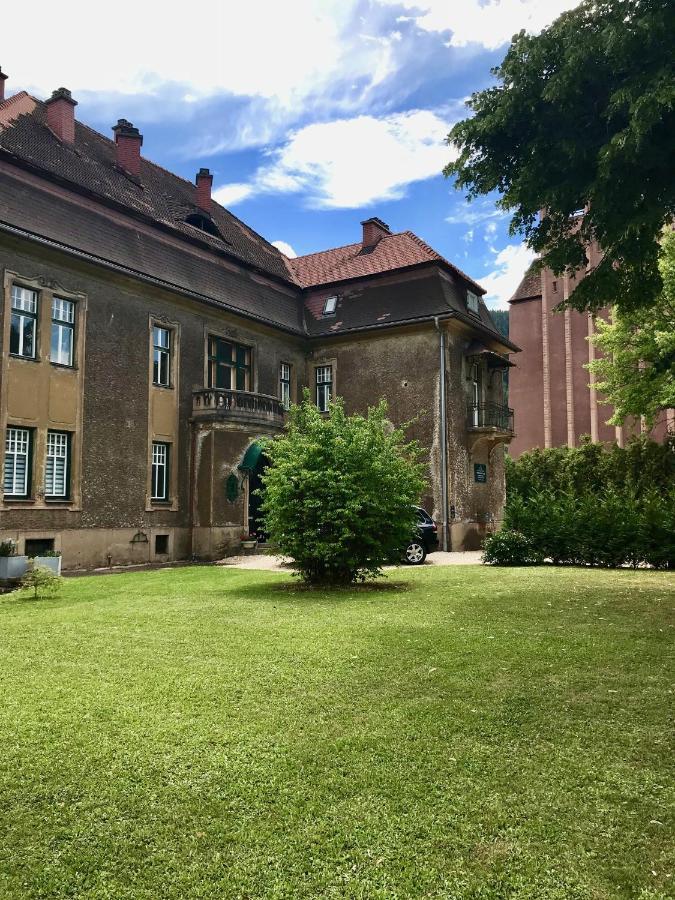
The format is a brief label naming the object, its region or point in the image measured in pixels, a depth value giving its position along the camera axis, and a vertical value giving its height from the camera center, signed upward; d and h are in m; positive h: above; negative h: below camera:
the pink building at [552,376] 46.19 +8.90
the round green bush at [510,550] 17.73 -1.15
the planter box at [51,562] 14.15 -1.17
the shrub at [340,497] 12.62 +0.15
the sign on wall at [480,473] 27.94 +1.33
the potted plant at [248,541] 22.45 -1.17
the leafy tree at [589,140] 9.34 +5.48
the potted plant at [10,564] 13.57 -1.16
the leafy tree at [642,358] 25.78 +6.03
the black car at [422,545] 19.86 -1.15
